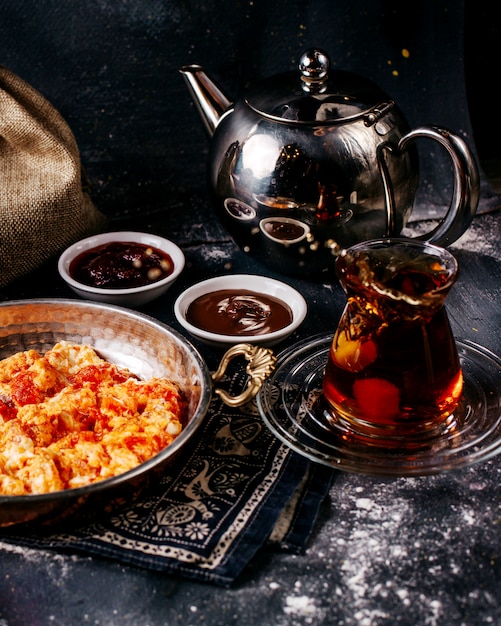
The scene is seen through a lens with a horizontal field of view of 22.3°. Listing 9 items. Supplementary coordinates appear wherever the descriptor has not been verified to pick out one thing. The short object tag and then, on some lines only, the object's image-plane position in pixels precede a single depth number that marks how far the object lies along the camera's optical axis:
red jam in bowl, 0.78
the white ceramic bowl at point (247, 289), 0.72
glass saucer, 0.61
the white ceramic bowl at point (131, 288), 0.76
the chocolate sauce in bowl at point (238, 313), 0.73
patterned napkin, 0.59
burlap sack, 0.79
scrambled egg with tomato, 0.61
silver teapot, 0.75
